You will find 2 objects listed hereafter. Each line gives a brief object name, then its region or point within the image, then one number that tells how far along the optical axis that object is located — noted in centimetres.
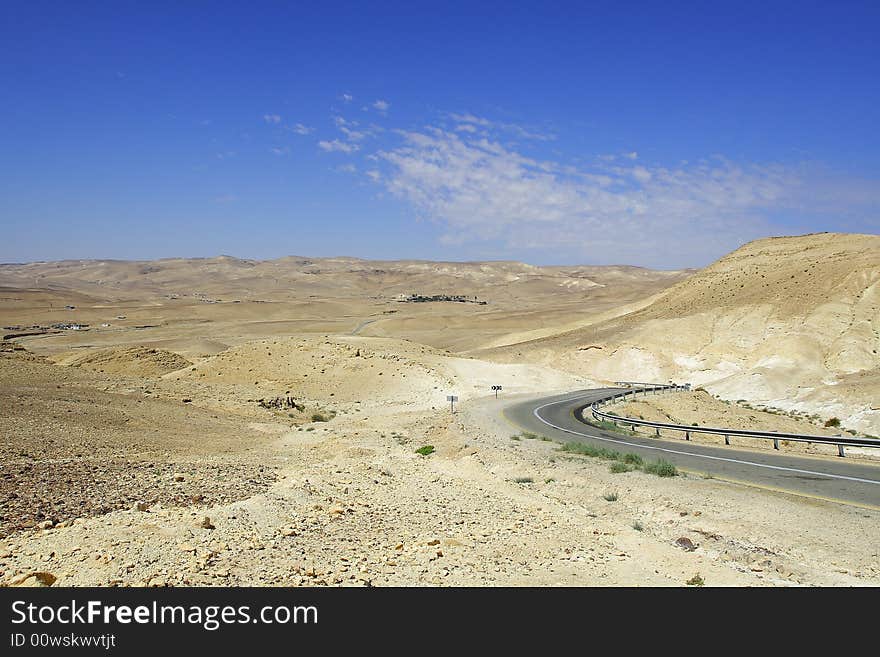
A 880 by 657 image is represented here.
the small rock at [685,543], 991
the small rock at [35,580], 736
